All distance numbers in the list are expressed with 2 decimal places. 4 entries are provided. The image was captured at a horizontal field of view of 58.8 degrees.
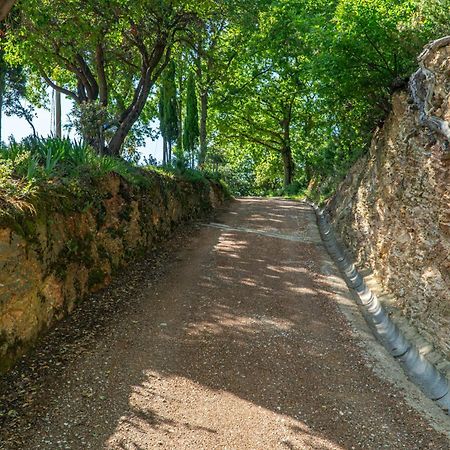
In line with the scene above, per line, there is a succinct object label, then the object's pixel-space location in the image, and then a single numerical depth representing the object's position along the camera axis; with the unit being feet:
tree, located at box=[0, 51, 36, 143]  64.13
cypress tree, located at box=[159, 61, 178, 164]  72.08
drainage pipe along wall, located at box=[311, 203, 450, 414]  14.87
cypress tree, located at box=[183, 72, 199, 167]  74.69
